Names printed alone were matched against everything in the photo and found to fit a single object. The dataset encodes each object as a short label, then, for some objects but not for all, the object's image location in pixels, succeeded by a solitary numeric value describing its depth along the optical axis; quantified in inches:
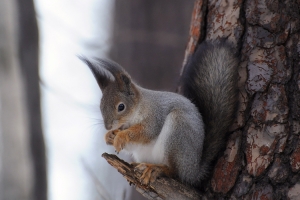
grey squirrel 167.9
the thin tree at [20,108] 175.8
